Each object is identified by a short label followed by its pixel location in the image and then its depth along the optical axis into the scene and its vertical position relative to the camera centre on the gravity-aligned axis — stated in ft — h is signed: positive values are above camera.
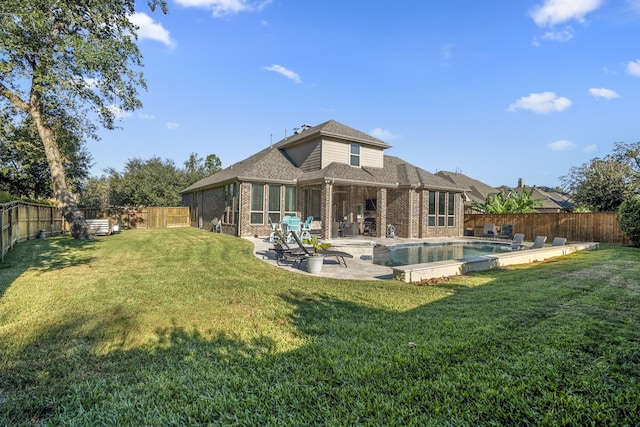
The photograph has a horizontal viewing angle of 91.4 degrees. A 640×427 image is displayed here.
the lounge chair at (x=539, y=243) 48.43 -4.20
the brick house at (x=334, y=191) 58.59 +5.21
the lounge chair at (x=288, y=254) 30.96 -3.98
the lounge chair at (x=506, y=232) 68.23 -3.54
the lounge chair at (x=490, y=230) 71.61 -3.29
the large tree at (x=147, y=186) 112.06 +10.20
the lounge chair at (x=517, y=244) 50.47 -4.60
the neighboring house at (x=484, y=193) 127.13 +10.76
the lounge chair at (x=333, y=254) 31.44 -3.91
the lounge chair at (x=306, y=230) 52.67 -2.56
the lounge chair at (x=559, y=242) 49.57 -4.09
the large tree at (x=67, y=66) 43.60 +22.88
